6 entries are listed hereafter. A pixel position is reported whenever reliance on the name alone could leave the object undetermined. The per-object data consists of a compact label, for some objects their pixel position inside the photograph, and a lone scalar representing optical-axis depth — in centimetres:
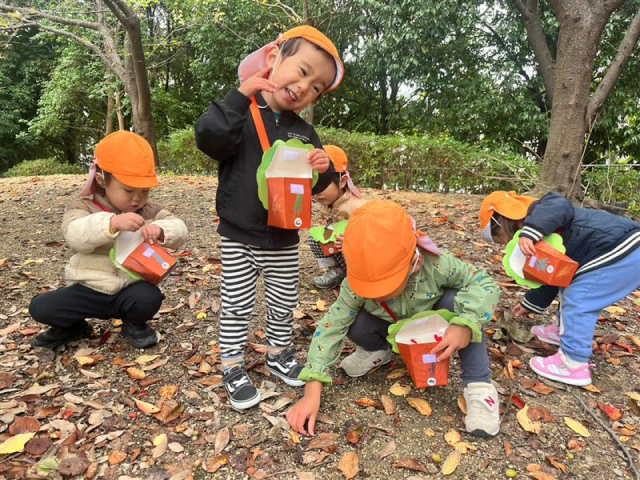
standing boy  175
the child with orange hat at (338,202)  292
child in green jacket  159
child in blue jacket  221
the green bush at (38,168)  1366
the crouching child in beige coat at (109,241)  204
